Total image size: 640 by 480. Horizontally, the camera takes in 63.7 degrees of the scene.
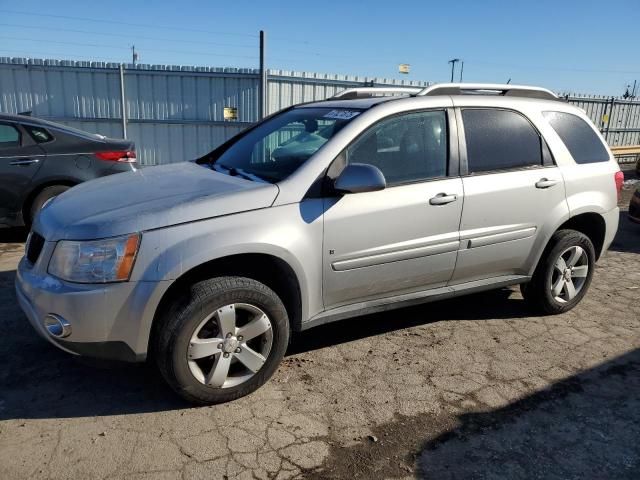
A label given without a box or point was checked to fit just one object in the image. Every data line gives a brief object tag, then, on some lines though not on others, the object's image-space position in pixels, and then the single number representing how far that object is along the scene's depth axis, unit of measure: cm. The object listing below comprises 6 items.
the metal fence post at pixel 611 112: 1658
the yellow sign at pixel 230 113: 1083
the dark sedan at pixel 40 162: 569
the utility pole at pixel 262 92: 1046
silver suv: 270
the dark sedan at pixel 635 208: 734
